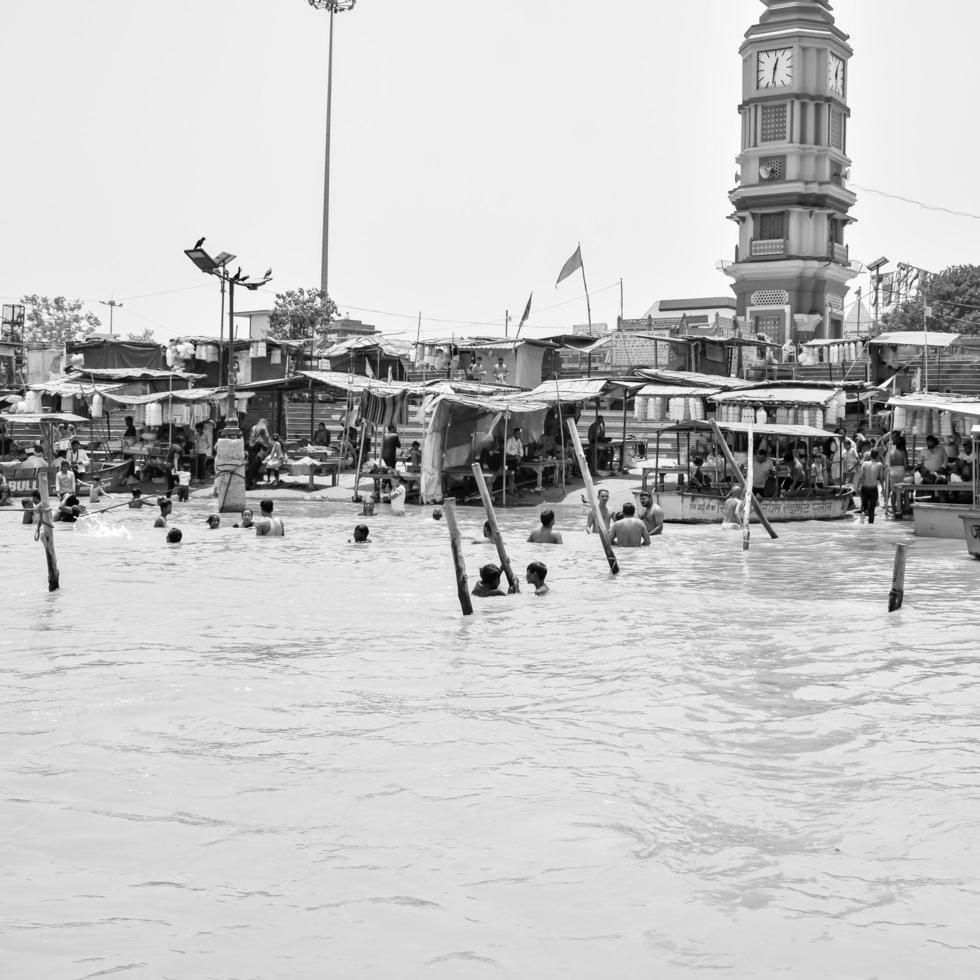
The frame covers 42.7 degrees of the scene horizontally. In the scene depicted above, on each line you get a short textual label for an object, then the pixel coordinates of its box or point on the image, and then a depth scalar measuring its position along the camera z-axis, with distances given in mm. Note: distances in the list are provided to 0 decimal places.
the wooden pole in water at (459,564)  14117
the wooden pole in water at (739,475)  21609
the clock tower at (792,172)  63188
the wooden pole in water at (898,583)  14501
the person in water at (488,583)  15383
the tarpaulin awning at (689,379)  33188
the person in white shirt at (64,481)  28250
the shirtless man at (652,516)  22391
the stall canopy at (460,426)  27188
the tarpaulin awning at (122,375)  37031
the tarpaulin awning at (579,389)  29891
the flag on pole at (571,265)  32812
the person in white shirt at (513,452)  29016
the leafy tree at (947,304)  56531
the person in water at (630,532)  20781
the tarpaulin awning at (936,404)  21688
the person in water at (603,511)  19130
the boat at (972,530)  19355
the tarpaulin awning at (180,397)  32344
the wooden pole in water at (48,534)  15697
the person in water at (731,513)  23734
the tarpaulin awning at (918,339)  31516
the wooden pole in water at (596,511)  17984
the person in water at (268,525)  22500
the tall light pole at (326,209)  57875
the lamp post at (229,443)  25422
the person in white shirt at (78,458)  31541
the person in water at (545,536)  20922
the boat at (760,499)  24844
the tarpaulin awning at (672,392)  28766
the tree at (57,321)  84562
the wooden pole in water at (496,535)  15391
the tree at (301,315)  52125
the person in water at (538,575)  16062
